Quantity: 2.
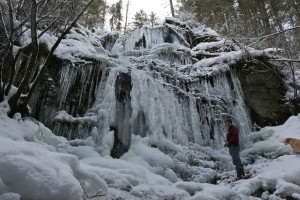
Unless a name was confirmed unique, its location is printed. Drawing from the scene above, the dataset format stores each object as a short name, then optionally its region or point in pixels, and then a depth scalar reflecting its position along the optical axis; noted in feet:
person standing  14.07
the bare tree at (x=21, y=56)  11.14
